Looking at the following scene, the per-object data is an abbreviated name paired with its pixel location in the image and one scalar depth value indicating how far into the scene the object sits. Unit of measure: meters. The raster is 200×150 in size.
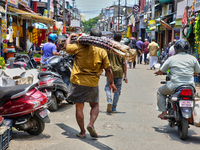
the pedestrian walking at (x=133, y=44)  19.77
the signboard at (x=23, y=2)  18.88
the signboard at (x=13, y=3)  14.84
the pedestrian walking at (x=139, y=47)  20.87
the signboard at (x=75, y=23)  69.31
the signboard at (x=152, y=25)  27.30
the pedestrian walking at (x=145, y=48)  19.91
